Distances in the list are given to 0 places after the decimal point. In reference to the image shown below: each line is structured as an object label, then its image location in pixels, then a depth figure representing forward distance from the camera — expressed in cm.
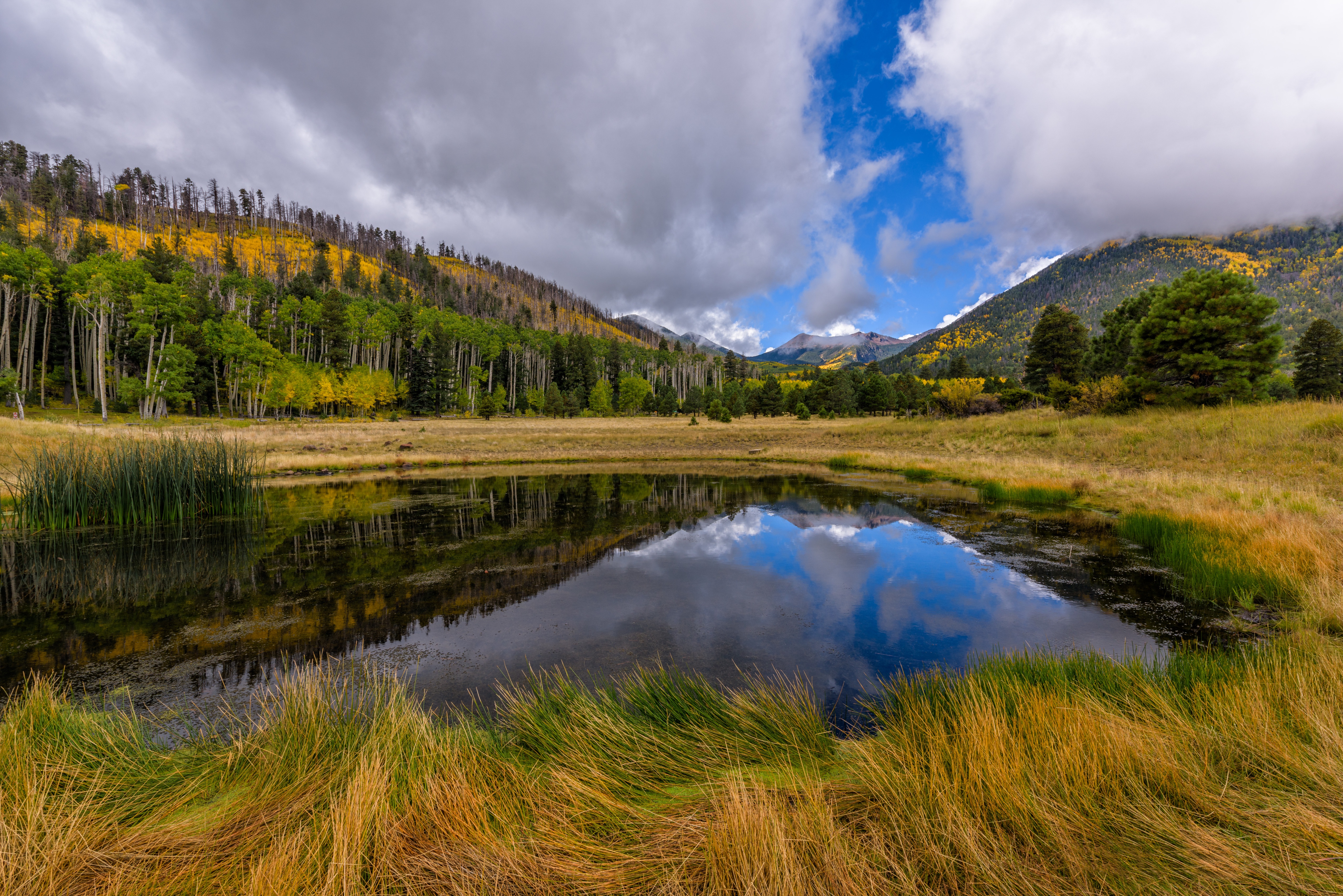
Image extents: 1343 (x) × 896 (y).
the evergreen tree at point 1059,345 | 4747
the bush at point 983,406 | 4128
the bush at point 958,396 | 4303
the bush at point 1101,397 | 2894
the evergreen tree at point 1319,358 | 4416
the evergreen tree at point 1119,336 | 3944
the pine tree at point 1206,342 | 2486
